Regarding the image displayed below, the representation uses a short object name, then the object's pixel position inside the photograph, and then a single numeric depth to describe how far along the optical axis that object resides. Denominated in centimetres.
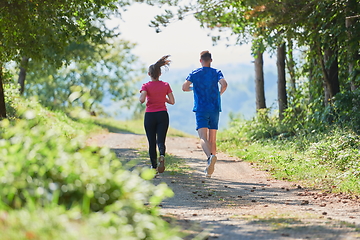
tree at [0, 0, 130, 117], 2461
